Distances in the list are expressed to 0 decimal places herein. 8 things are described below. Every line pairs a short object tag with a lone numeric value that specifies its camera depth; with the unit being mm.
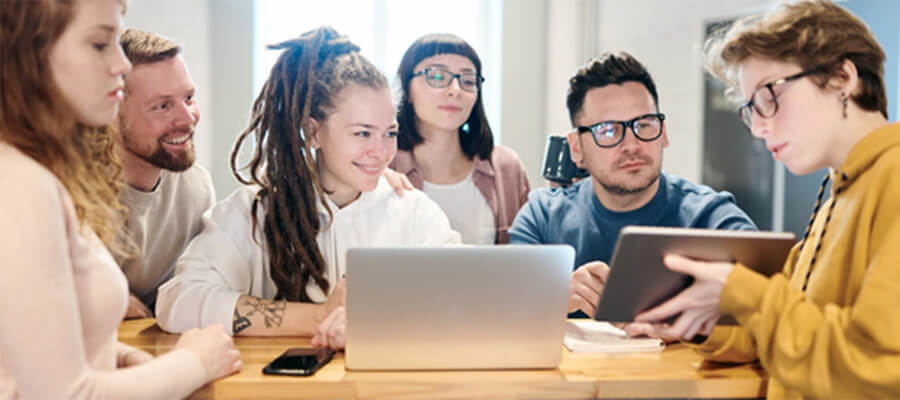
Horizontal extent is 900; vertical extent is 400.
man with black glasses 2000
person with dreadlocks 1735
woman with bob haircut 2523
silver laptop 1226
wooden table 1239
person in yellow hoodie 1030
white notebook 1450
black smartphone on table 1275
